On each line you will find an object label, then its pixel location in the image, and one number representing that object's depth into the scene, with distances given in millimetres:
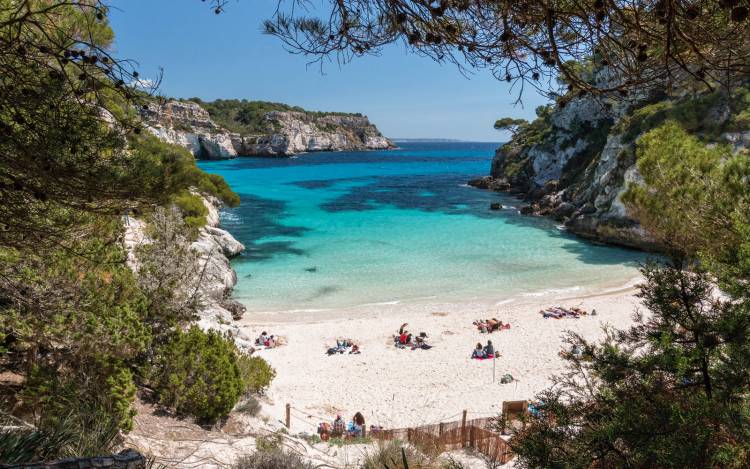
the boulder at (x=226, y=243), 26453
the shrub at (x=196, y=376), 8102
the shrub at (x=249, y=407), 9492
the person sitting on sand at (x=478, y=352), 15383
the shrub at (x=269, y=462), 5559
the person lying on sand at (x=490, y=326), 17531
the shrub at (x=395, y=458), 6245
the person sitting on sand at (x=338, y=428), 10398
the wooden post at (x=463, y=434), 9196
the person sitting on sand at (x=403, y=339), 16453
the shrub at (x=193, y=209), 22031
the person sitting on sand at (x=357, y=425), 10570
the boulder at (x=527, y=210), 40934
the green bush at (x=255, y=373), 10844
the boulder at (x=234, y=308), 18719
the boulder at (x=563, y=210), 37753
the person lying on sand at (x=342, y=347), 15945
